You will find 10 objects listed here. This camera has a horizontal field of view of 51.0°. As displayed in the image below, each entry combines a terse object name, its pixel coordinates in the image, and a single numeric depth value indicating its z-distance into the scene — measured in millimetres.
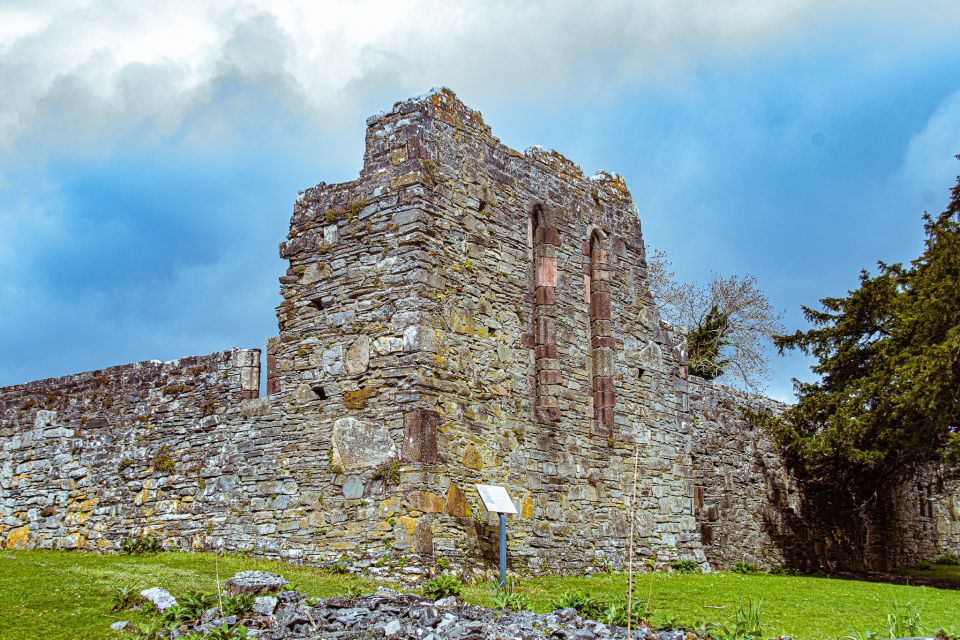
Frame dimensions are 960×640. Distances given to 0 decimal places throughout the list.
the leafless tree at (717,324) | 29609
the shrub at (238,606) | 9109
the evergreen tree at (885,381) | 16234
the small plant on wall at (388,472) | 12023
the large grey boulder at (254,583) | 9703
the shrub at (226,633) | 8523
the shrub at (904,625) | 9319
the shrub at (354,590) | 9723
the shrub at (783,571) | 18969
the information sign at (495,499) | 11961
